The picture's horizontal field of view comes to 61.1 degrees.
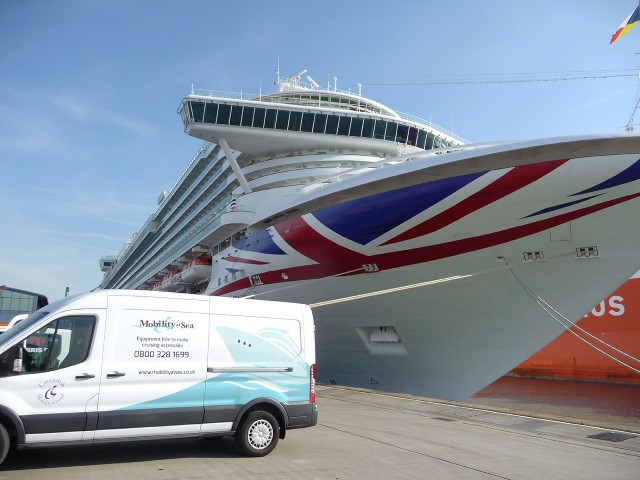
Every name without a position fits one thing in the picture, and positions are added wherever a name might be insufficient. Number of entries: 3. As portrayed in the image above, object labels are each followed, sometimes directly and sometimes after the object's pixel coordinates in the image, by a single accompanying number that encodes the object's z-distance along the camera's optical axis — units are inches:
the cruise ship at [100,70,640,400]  400.5
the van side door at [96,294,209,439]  214.4
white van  204.8
